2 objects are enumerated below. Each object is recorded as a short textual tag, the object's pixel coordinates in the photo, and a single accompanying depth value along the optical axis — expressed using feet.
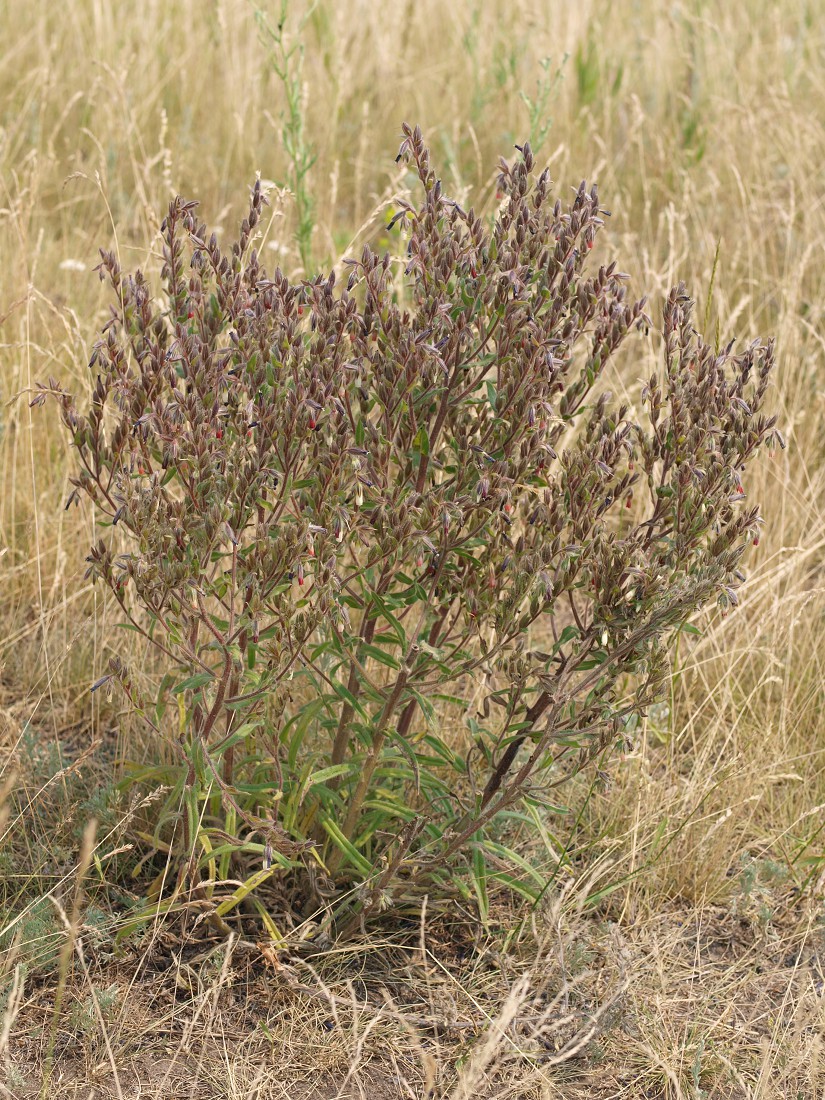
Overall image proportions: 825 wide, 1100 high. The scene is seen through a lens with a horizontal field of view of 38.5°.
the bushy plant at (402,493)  7.91
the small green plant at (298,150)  12.94
